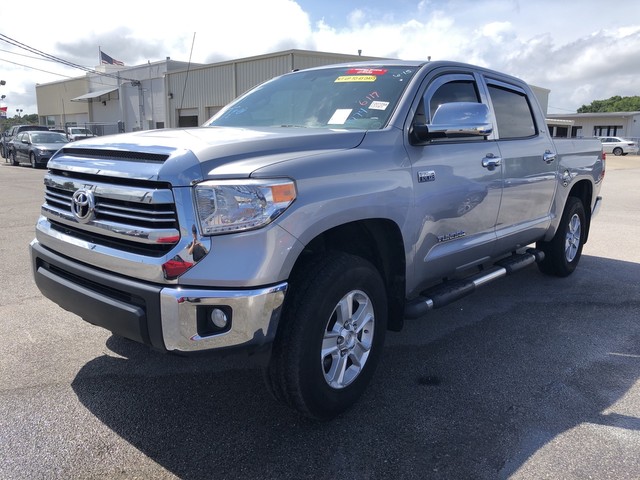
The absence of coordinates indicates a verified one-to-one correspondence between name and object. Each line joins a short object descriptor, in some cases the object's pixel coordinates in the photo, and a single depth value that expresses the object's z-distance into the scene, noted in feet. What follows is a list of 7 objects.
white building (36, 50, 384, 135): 84.17
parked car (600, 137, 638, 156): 140.15
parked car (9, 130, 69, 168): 69.15
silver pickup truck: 7.86
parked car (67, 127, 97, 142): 100.70
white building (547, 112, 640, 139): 172.45
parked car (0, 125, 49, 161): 80.89
